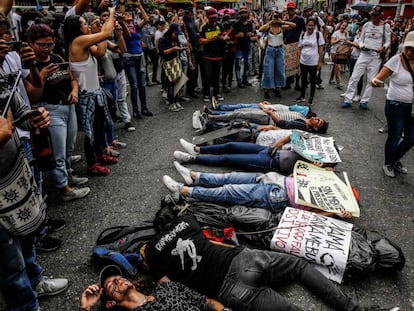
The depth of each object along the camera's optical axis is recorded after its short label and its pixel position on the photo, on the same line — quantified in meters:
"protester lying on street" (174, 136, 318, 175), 3.86
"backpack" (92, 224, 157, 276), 2.57
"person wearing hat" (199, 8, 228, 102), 7.13
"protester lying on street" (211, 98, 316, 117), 5.50
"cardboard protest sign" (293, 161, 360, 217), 3.00
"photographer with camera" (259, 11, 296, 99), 7.11
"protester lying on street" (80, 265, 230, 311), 2.05
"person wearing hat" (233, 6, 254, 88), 7.98
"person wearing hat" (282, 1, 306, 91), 7.44
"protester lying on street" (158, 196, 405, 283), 2.55
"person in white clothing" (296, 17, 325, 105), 6.66
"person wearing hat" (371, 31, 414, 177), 3.77
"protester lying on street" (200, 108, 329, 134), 4.90
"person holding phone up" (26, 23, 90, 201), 3.04
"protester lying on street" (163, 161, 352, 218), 3.20
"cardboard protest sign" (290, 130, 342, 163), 3.69
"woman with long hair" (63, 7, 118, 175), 3.62
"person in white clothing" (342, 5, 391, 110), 6.14
